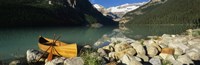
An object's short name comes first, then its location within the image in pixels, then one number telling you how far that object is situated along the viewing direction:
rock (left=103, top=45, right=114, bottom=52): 11.10
